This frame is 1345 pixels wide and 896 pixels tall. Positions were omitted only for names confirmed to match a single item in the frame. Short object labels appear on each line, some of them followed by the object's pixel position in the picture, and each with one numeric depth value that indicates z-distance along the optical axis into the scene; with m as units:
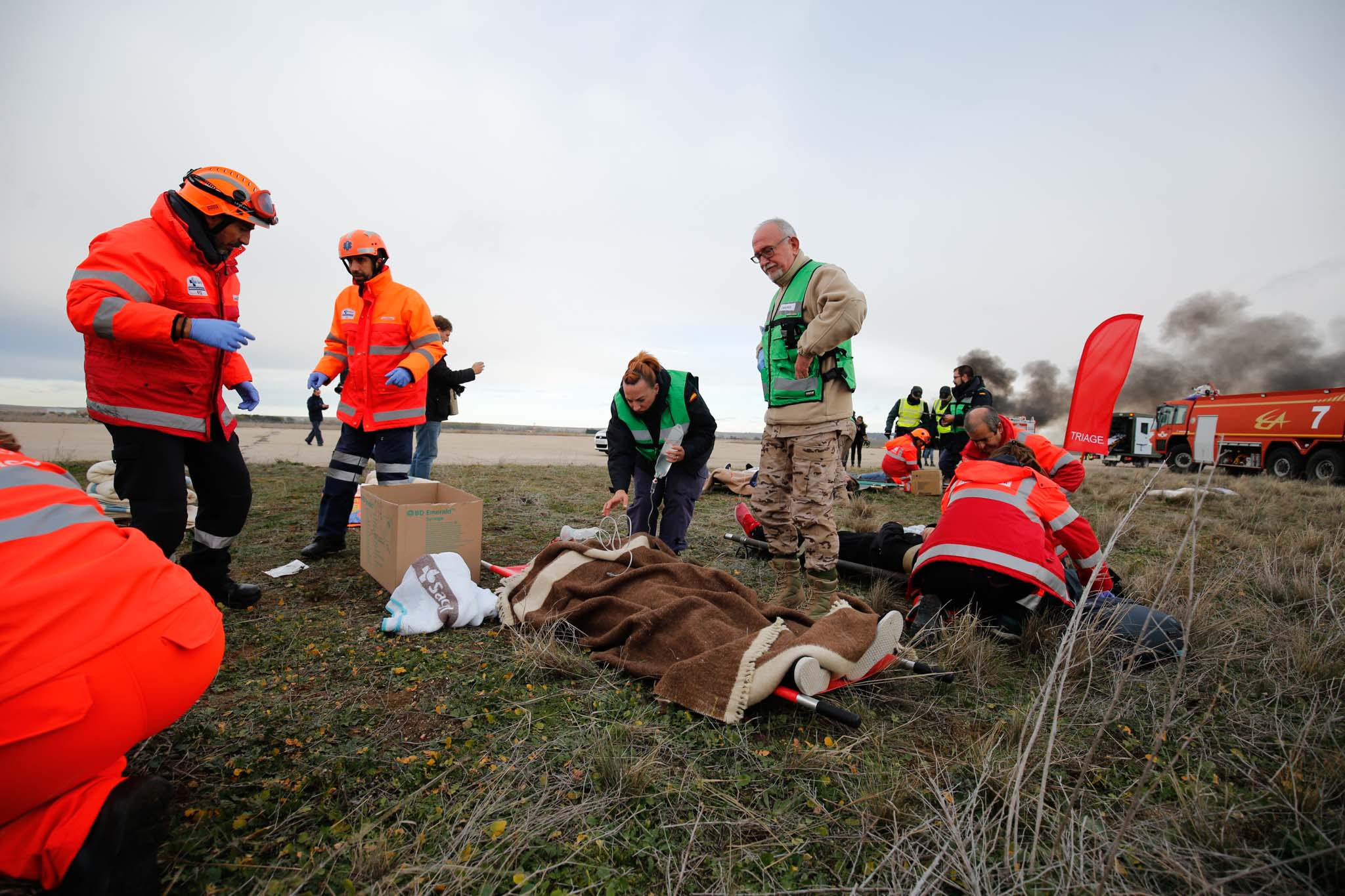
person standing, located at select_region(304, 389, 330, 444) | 15.56
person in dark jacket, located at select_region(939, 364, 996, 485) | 7.89
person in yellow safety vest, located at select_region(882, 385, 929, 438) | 12.05
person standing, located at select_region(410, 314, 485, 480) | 5.63
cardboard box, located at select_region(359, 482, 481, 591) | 3.06
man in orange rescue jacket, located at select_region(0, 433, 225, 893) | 1.05
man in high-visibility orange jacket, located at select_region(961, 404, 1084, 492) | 3.53
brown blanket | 1.96
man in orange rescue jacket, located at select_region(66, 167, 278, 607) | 2.34
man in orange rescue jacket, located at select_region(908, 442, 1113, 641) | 2.54
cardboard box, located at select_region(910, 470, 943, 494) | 8.78
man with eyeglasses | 3.16
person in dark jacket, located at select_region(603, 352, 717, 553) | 3.86
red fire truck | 12.89
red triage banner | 5.33
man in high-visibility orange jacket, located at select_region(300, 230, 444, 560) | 3.83
